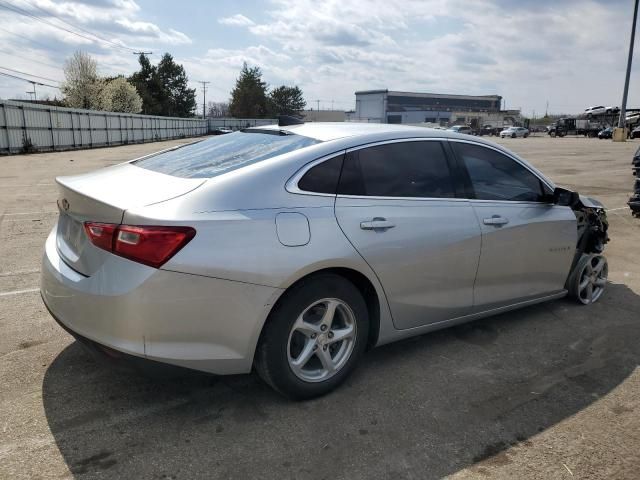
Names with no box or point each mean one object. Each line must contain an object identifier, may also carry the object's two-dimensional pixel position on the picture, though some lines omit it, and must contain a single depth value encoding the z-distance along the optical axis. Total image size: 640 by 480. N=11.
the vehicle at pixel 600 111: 63.72
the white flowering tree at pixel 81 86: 58.94
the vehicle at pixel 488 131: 74.84
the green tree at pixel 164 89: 82.50
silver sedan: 2.60
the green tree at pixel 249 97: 102.25
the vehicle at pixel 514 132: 65.50
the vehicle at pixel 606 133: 54.09
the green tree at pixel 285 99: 112.75
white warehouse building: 116.38
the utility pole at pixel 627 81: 41.50
